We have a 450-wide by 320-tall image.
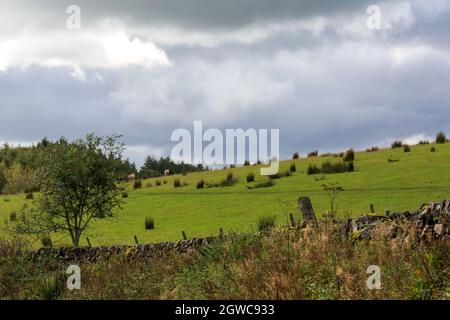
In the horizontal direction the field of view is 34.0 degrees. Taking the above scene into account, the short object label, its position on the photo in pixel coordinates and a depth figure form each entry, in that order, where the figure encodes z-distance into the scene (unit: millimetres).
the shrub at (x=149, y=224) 35531
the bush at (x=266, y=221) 27884
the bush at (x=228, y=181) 44672
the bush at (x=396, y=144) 51362
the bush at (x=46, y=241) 36300
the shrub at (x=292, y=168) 45812
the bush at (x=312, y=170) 43656
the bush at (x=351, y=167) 42531
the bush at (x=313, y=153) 54741
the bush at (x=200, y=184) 45406
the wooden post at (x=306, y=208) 21375
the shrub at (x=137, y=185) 51156
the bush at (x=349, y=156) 46694
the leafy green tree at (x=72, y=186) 36562
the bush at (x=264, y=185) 41875
